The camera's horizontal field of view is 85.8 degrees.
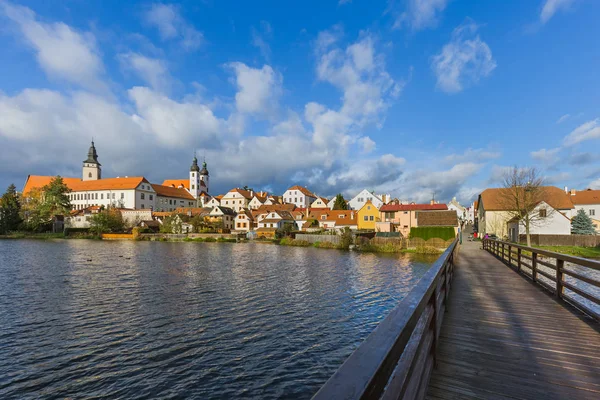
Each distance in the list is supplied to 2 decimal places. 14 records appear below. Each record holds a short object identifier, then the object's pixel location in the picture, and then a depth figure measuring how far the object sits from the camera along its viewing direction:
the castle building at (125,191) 101.62
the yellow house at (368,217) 64.19
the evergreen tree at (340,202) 91.50
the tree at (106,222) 75.92
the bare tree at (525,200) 37.91
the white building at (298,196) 115.00
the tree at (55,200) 84.38
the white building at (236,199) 110.12
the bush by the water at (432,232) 49.44
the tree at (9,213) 81.19
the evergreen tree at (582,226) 45.44
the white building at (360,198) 92.36
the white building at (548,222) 41.23
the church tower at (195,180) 126.31
